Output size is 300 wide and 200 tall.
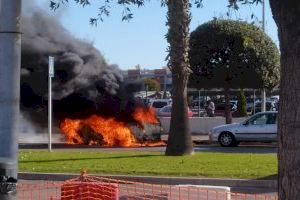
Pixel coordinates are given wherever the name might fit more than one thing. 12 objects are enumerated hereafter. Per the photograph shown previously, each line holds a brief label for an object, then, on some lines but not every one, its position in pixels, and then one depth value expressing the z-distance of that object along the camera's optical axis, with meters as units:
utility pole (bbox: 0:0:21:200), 5.33
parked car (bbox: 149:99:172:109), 53.53
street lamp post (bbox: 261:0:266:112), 33.47
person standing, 47.69
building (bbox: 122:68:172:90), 94.96
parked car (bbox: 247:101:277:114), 52.06
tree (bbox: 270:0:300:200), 5.10
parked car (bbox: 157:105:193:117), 42.19
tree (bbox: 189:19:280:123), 31.48
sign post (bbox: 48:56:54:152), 21.27
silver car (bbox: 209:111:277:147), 27.31
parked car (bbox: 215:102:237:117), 54.16
